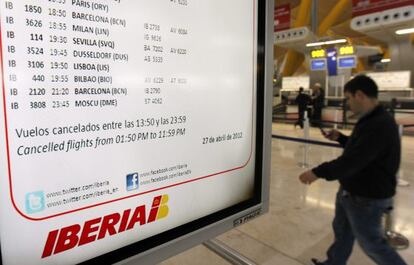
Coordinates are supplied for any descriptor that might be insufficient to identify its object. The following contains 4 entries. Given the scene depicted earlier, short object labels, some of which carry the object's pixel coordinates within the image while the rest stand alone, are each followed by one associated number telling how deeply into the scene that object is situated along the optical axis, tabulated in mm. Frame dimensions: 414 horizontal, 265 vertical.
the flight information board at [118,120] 629
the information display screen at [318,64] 15898
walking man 2043
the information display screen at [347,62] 14906
